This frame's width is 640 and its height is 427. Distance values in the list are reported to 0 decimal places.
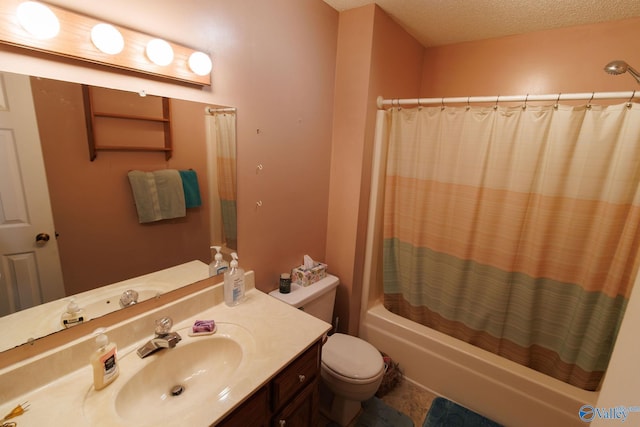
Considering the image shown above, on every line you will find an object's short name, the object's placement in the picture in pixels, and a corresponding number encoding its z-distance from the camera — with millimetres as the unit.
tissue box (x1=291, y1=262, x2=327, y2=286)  1849
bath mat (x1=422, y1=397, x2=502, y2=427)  1751
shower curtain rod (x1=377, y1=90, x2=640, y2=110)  1365
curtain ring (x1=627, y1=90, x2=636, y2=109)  1346
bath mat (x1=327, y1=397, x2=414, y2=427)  1766
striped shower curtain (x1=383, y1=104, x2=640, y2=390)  1462
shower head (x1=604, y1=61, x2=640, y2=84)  1295
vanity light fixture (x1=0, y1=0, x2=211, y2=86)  787
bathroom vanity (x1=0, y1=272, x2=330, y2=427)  837
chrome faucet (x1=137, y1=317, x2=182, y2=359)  1047
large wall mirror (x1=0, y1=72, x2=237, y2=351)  846
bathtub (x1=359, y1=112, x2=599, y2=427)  1607
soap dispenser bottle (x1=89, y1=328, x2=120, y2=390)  876
